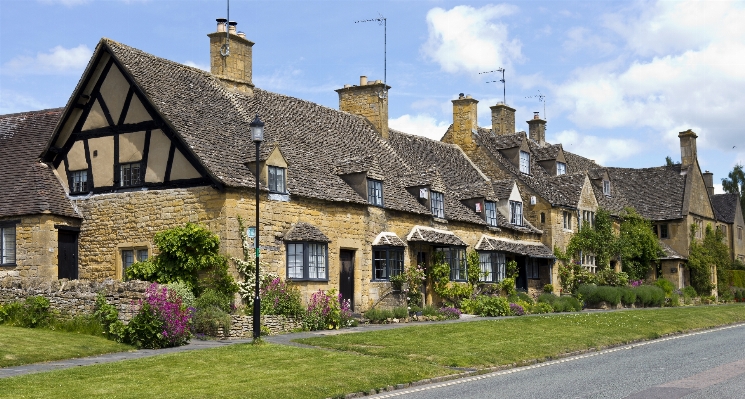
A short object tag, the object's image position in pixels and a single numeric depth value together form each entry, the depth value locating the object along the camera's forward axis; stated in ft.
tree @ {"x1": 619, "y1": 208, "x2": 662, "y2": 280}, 165.68
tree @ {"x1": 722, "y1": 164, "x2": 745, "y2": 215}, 277.64
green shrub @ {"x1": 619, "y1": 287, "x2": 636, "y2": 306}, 140.08
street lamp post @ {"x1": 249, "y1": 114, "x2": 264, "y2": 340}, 68.44
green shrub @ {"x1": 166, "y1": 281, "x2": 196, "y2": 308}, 78.61
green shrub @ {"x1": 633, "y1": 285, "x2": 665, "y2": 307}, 144.66
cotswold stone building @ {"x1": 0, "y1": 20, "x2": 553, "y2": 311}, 88.43
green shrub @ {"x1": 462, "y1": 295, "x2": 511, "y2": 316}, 111.75
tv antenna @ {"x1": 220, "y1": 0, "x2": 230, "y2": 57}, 103.45
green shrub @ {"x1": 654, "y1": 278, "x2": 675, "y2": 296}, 162.71
